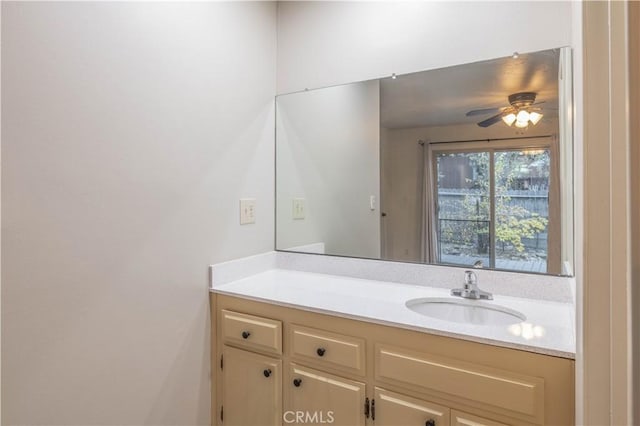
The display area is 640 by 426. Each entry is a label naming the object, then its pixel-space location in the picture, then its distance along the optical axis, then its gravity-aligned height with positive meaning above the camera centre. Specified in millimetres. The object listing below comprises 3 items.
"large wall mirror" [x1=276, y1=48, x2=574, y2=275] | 1476 +240
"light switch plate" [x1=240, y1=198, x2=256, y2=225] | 1836 +37
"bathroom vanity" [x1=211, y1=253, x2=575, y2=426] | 1055 -465
